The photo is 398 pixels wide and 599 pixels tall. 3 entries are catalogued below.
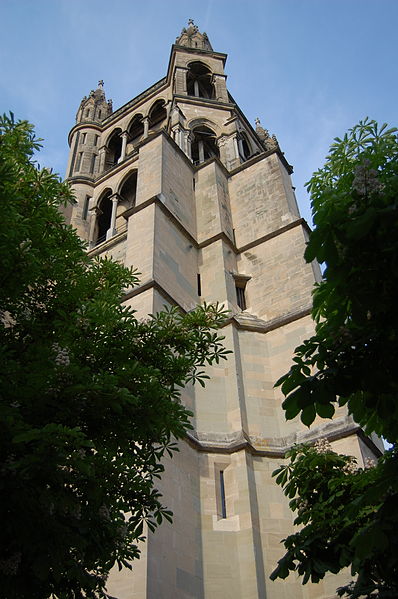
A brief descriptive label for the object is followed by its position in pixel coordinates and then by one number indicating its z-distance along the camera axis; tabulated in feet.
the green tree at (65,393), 12.89
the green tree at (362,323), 11.01
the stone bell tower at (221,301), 30.48
